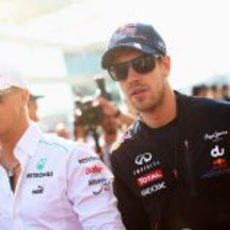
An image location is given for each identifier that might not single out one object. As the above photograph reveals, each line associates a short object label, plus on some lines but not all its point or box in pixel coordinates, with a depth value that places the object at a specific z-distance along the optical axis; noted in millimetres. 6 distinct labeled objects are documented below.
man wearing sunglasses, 1648
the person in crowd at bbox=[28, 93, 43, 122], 2963
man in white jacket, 1533
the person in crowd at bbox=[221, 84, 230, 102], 7604
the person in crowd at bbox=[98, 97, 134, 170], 3516
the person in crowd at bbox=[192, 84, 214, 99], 5581
